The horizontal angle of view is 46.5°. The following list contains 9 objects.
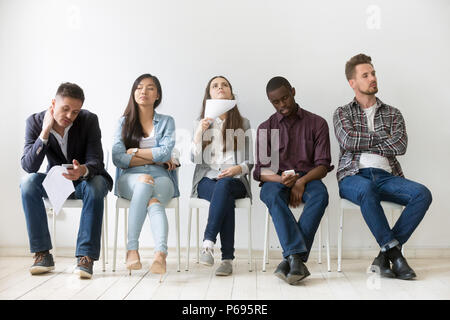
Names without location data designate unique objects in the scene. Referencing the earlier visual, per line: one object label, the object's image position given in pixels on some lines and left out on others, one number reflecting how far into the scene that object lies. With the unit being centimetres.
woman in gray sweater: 317
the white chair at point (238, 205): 321
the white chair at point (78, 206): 315
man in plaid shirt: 302
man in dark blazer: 298
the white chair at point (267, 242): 323
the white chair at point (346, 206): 320
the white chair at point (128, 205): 319
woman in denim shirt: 300
